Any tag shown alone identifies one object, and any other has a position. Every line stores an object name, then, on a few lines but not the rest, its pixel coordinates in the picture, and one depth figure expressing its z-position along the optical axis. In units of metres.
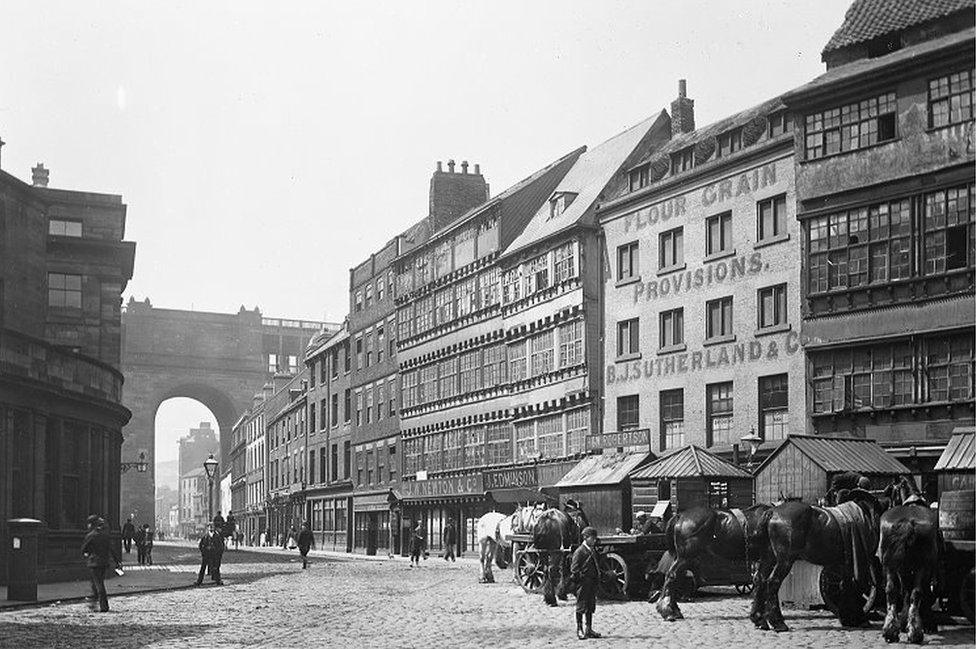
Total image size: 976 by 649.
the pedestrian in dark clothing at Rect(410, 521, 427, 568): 51.00
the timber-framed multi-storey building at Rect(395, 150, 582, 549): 57.12
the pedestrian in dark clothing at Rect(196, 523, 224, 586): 35.97
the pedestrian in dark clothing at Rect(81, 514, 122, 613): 25.22
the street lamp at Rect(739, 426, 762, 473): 34.28
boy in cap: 19.02
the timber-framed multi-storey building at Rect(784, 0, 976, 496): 32.66
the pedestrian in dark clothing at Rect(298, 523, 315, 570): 51.03
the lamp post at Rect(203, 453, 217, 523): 58.47
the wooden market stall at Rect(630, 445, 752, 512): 30.03
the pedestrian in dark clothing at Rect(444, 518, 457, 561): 54.38
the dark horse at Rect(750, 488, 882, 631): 19.44
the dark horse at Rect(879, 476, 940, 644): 17.39
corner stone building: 33.94
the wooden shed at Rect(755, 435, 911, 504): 27.64
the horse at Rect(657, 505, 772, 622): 21.84
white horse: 34.91
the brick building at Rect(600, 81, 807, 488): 38.84
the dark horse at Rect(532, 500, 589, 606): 26.05
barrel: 18.62
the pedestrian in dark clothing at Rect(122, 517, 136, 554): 58.44
